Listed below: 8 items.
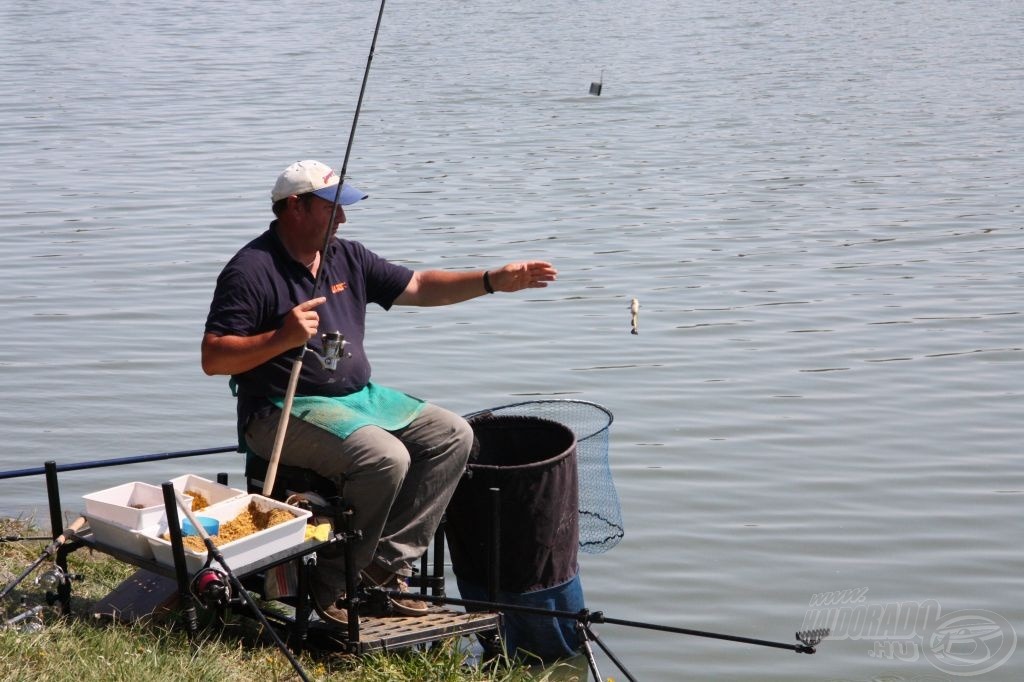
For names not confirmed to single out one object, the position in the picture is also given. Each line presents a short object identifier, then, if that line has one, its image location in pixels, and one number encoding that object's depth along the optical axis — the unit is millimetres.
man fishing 8383
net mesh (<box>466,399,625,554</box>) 10305
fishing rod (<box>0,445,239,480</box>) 9068
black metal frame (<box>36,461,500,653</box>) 7617
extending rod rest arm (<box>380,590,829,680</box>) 7480
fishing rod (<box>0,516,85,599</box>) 8102
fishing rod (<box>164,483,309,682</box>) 7141
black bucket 9180
